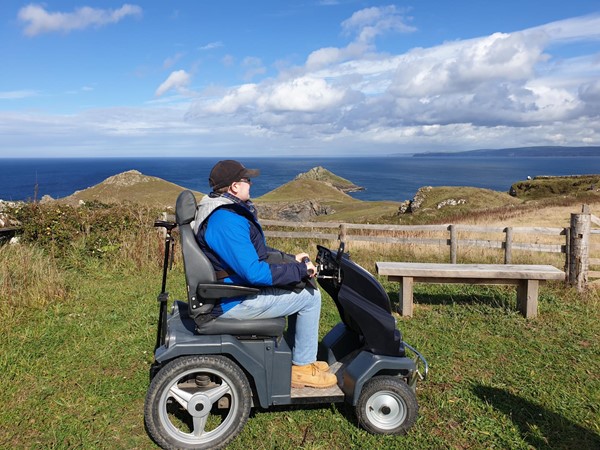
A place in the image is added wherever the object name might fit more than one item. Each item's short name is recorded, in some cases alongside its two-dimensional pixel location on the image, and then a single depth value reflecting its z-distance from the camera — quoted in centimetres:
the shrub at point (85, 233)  930
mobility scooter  327
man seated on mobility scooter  320
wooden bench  647
